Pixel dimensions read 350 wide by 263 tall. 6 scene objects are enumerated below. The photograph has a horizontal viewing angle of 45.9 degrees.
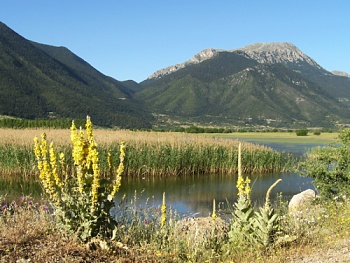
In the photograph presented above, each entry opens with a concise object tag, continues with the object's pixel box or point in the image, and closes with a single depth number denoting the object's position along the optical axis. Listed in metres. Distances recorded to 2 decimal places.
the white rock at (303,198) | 12.18
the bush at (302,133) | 70.36
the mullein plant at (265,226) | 6.07
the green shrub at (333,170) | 11.52
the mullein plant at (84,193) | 5.45
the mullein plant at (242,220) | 6.25
